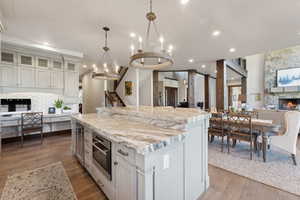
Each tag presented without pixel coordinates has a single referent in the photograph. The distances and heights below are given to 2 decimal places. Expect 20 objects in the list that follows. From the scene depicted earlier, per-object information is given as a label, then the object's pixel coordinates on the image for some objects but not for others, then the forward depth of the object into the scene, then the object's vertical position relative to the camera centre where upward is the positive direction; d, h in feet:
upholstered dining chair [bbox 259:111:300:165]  8.53 -2.26
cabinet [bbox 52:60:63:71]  15.60 +4.19
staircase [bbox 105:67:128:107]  23.97 +0.81
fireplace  22.10 -0.61
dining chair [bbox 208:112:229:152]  11.09 -2.22
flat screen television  22.84 +3.90
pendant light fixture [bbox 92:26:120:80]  10.40 +2.01
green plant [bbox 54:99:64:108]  15.63 -0.26
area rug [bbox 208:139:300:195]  6.99 -4.21
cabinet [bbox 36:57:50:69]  14.66 +4.24
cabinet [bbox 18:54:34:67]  13.71 +4.20
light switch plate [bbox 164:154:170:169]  4.13 -1.87
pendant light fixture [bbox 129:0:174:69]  6.33 +2.22
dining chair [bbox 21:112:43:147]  12.43 -2.10
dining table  8.94 -1.97
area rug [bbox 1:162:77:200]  6.01 -4.21
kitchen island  3.83 -1.92
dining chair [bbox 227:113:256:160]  9.65 -2.14
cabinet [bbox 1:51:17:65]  12.76 +4.21
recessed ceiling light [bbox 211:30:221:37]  10.78 +5.49
